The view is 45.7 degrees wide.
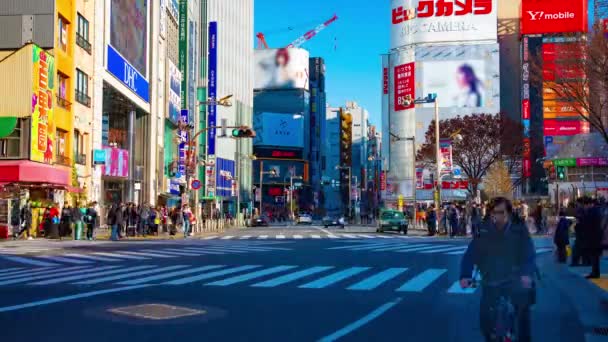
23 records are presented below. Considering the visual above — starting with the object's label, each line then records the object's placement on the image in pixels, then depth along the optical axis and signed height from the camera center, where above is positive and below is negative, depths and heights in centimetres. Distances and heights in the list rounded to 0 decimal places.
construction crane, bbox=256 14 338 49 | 19988 +4519
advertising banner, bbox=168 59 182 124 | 6444 +1013
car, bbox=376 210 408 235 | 4619 -136
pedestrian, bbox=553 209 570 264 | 1852 -97
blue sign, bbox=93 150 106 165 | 4388 +272
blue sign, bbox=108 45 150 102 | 4591 +877
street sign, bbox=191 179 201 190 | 4084 +98
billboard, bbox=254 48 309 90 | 15675 +2903
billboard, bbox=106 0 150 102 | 4644 +1101
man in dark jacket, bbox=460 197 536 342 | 677 -62
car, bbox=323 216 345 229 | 7038 -200
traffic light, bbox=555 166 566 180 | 5859 +235
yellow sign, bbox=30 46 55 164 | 3394 +455
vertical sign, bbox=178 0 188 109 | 7119 +1554
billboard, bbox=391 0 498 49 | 9688 +2444
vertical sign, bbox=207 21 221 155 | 8488 +1456
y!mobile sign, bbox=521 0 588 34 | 8938 +2324
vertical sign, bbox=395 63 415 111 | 9719 +1598
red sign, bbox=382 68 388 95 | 10744 +1784
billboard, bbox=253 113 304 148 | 14912 +1497
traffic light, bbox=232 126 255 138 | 3297 +314
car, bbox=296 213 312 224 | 8671 -218
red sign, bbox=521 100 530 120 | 9131 +1157
